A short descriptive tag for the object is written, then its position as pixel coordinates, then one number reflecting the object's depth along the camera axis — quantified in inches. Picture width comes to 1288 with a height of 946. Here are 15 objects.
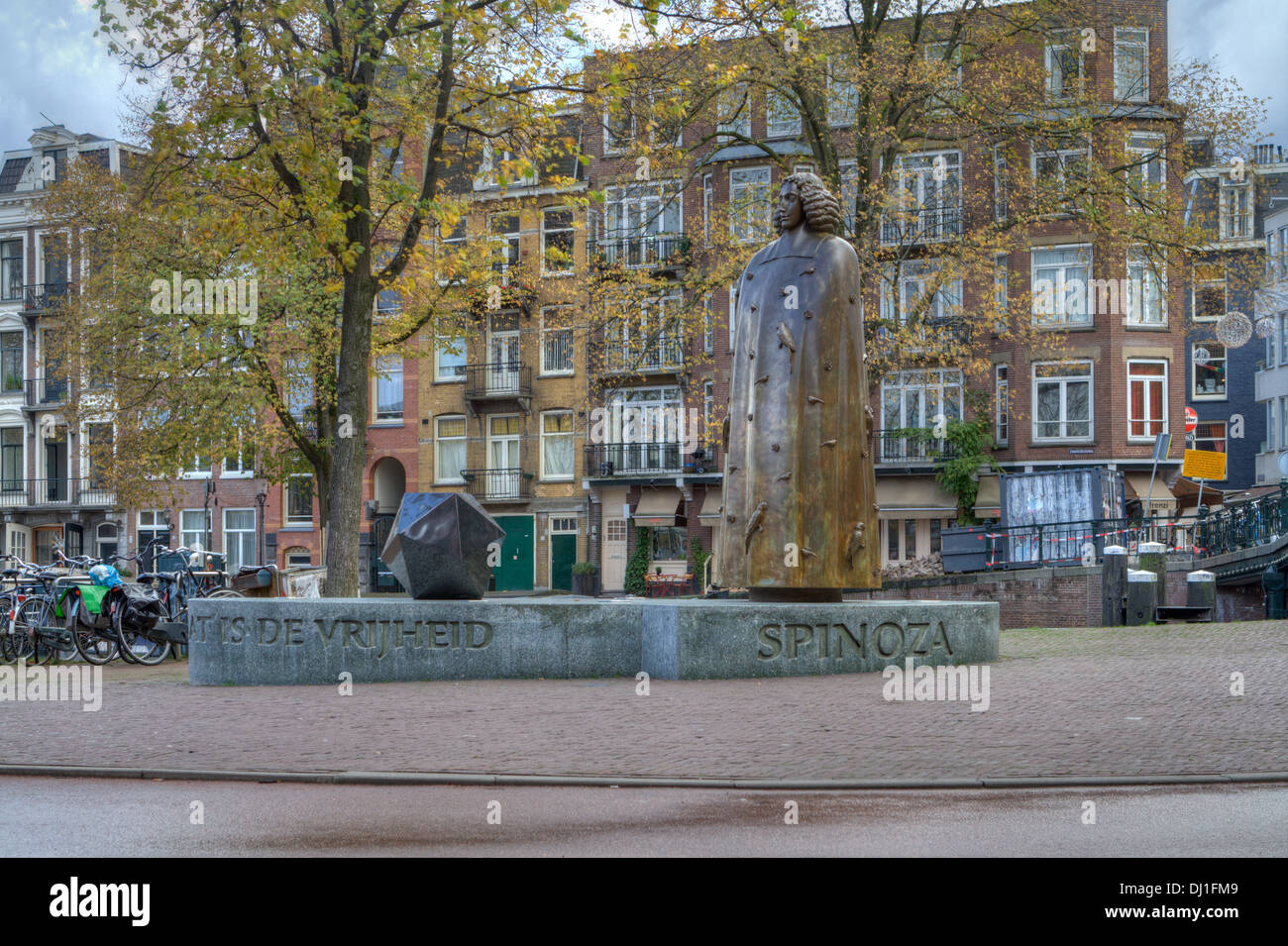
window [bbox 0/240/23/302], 2358.5
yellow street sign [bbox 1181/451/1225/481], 1294.3
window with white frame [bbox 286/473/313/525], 2127.2
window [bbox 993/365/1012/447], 1749.5
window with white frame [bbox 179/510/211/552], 2229.3
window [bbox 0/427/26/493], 2390.5
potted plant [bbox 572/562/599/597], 1947.6
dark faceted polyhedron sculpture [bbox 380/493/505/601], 644.1
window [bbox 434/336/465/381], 2073.1
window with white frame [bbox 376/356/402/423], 2108.8
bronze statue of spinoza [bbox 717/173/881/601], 585.0
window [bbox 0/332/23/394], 2377.0
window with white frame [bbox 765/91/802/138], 1218.0
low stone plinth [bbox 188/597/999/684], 572.7
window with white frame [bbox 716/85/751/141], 1166.3
